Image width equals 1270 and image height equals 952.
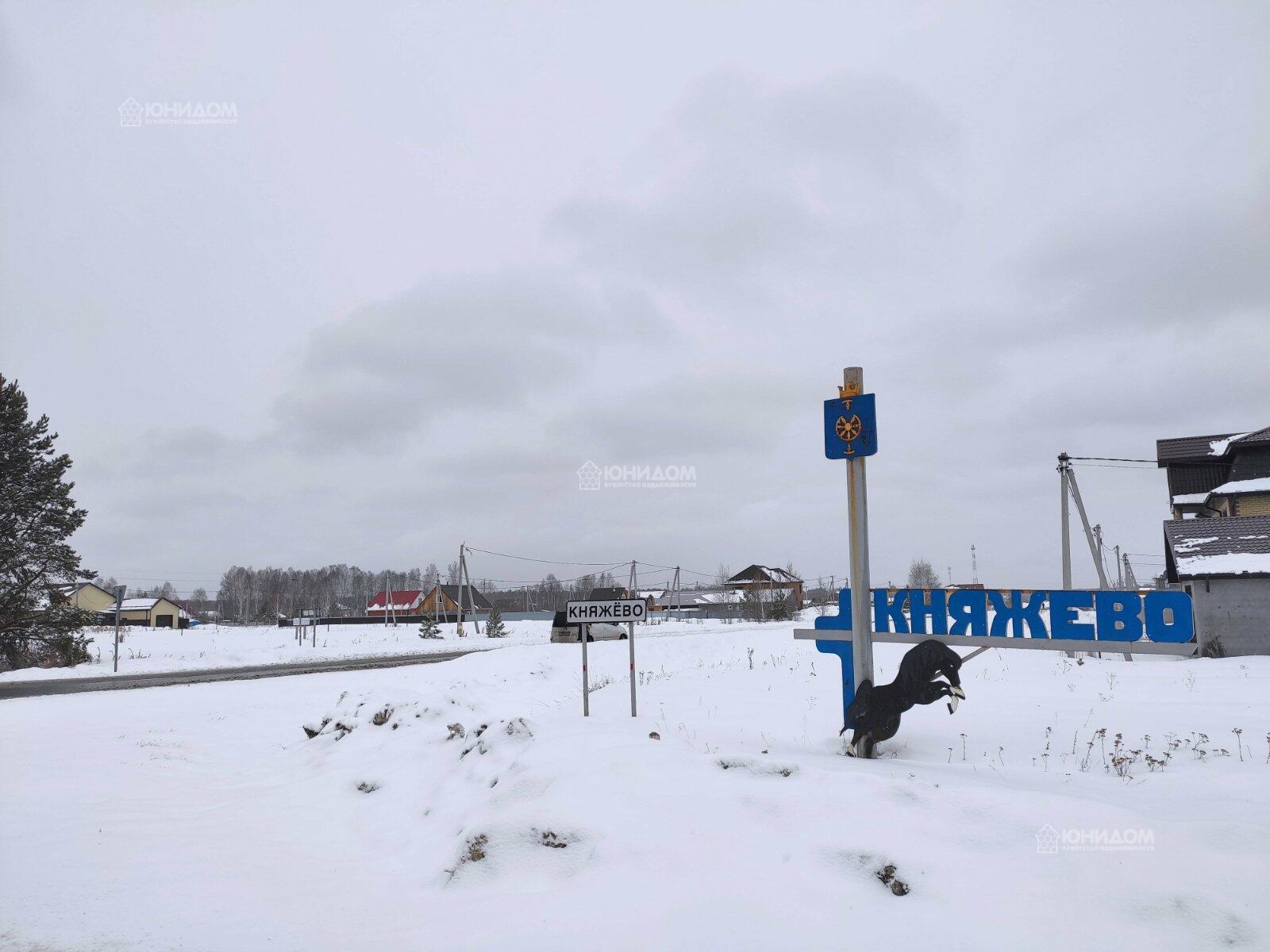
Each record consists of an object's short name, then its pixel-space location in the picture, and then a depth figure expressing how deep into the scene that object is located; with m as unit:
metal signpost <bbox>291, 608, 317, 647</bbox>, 40.42
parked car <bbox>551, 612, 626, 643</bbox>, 39.09
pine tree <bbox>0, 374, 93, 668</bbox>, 26.61
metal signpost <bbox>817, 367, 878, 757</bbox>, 8.86
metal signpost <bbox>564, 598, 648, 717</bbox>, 11.04
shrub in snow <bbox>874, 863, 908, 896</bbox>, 5.21
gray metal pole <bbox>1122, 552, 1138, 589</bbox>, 60.37
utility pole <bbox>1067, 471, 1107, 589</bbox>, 26.86
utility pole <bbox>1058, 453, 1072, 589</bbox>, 26.03
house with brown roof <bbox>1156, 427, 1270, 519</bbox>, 31.17
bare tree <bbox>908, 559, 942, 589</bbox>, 170.89
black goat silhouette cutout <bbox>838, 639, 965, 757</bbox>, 8.56
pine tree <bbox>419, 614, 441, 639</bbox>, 46.28
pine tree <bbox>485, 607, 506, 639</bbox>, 47.31
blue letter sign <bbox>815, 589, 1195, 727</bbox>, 8.64
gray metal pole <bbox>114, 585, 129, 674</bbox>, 27.67
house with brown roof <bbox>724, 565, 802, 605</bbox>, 81.43
